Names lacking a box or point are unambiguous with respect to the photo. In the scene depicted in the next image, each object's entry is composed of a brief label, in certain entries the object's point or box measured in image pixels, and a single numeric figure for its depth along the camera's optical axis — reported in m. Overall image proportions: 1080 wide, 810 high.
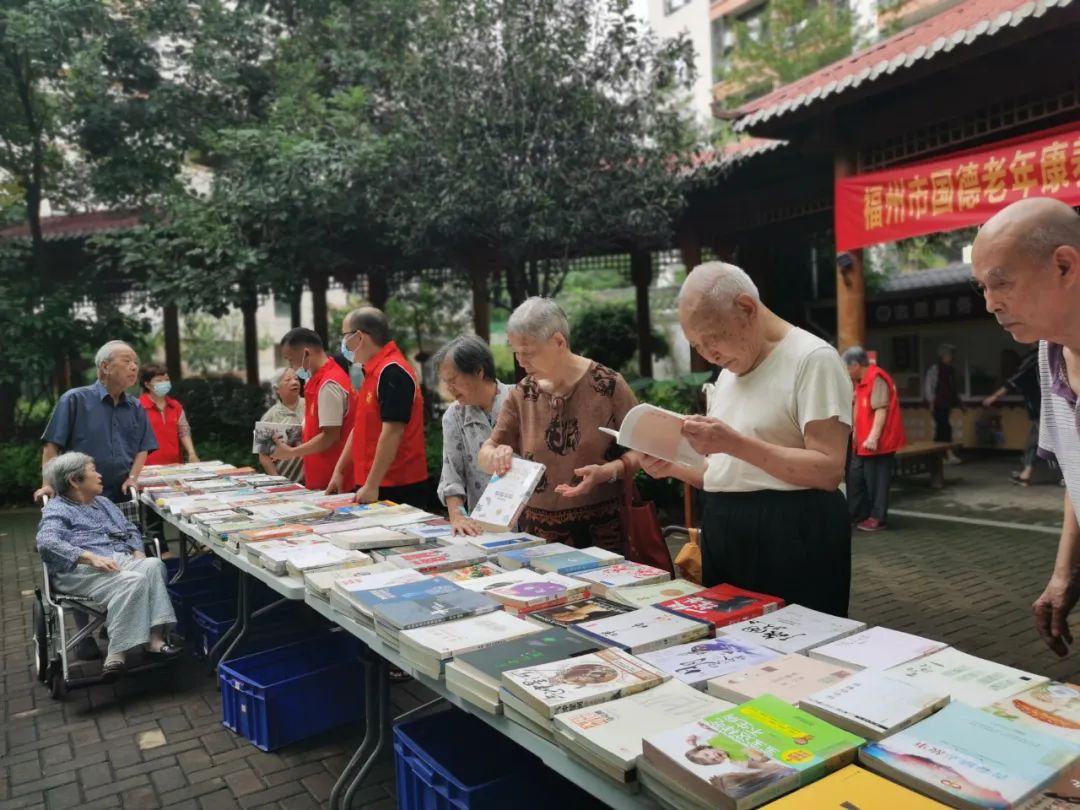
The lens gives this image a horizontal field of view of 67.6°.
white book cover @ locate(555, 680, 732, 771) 1.29
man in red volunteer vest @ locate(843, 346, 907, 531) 6.78
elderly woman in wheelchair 3.75
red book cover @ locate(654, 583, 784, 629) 1.89
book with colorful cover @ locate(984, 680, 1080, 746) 1.29
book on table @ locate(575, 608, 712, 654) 1.75
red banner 5.54
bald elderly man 1.50
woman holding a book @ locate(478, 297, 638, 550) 2.67
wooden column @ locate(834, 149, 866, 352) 7.48
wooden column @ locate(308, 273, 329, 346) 12.91
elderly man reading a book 1.91
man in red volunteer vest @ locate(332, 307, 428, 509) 3.54
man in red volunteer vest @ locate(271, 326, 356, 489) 4.16
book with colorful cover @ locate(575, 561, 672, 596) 2.19
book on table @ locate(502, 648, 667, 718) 1.44
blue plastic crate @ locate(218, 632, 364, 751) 3.20
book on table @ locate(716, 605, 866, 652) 1.72
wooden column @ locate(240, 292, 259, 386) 13.73
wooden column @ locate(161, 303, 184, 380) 14.00
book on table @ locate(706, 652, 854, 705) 1.46
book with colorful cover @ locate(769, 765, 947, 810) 1.11
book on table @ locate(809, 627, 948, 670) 1.58
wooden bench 8.82
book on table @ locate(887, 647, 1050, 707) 1.43
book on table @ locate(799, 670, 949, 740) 1.30
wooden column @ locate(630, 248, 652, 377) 12.90
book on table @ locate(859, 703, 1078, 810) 1.10
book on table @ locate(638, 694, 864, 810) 1.14
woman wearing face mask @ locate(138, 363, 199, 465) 6.14
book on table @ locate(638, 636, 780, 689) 1.59
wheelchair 3.75
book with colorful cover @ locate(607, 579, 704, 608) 2.07
